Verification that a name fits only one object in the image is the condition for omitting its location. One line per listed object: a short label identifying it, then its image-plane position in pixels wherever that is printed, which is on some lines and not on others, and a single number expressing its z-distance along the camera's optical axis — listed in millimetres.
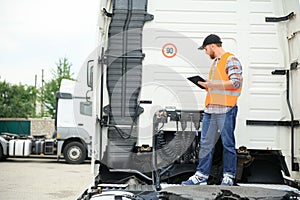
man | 4199
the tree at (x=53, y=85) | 29484
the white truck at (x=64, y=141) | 14961
